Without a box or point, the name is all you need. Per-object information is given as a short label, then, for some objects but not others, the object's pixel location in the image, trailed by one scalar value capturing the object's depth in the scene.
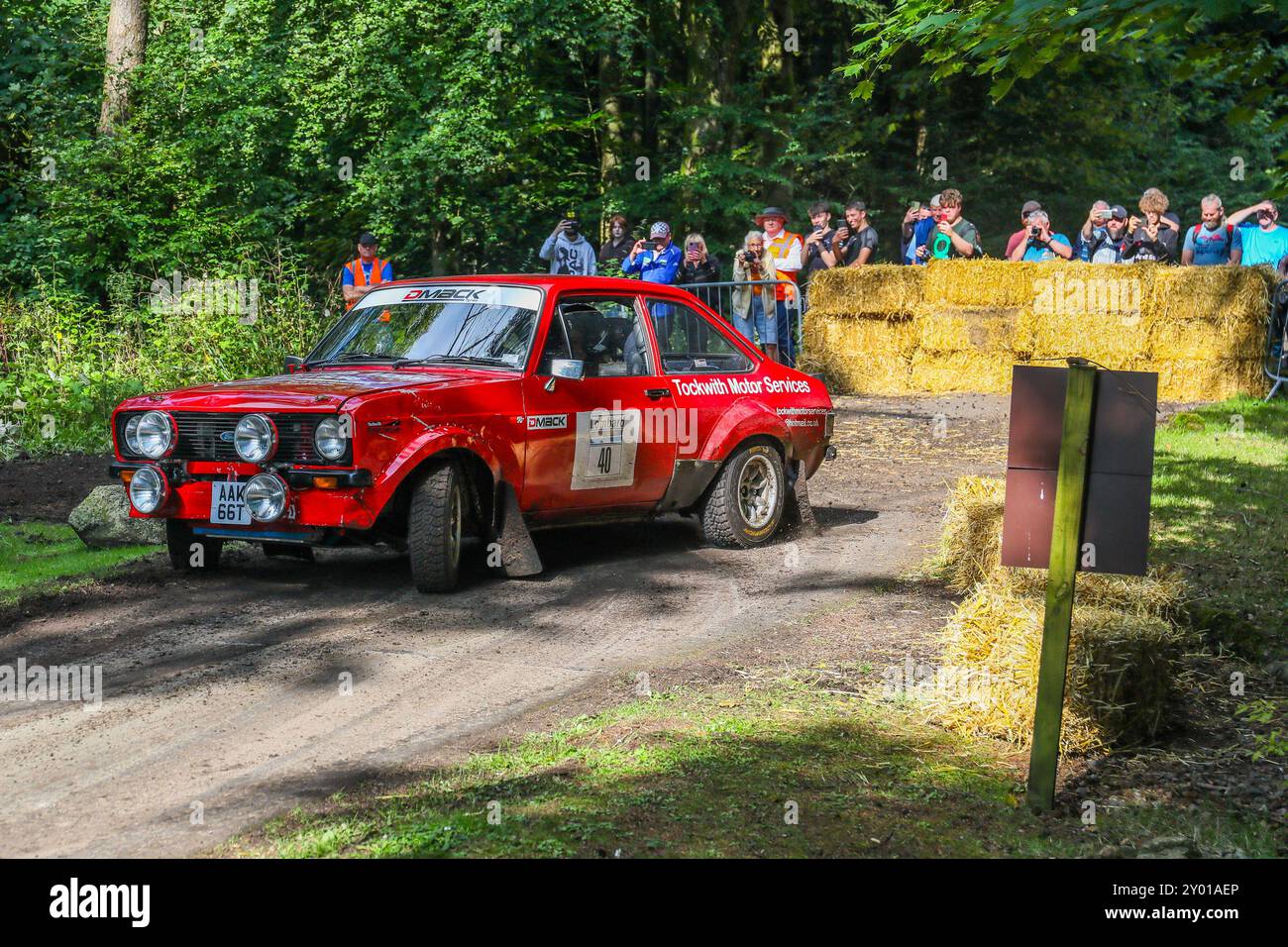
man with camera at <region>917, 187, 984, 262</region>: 18.58
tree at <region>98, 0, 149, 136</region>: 23.03
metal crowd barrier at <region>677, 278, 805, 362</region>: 17.92
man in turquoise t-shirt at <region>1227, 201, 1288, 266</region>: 17.98
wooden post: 5.26
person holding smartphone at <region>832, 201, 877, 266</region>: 19.44
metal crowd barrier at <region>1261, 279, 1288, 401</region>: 17.45
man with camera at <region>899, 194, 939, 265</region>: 20.06
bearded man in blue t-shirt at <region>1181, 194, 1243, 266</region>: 18.13
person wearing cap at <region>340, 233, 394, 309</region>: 17.55
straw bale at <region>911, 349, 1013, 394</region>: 19.31
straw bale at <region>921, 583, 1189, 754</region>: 6.04
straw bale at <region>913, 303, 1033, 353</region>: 18.94
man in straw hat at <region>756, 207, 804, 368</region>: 18.25
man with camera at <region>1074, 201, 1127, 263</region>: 18.47
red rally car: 8.10
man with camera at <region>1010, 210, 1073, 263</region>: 18.89
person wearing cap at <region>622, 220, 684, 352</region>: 17.70
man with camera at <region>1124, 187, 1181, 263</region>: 18.23
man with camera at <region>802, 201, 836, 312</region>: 19.11
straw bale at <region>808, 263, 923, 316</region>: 19.48
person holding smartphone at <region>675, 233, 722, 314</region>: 18.19
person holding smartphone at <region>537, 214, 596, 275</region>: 17.95
